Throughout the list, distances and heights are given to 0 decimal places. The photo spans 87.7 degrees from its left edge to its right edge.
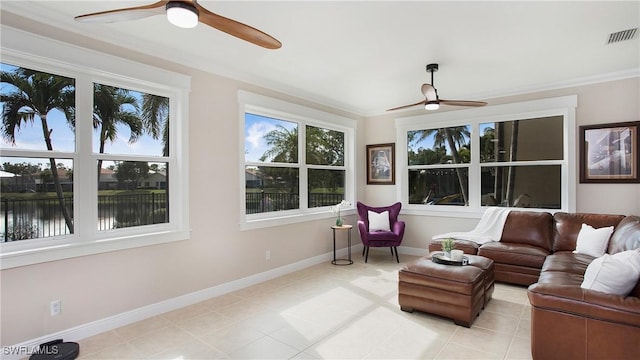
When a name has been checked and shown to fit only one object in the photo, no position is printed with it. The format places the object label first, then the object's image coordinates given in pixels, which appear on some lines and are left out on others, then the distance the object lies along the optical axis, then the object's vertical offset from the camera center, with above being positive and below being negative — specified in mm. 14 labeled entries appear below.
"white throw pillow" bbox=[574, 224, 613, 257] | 3801 -717
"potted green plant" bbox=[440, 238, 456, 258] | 3518 -714
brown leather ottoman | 3014 -1044
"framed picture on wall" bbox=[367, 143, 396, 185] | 6262 +295
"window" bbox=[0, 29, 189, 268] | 2652 +230
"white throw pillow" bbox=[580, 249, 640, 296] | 2188 -634
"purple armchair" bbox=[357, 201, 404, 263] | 5297 -847
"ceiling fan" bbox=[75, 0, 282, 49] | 1828 +958
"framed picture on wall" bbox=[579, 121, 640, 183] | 4207 +346
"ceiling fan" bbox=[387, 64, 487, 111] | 3768 +964
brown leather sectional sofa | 2104 -903
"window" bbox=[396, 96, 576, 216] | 4758 +345
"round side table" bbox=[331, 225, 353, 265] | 5242 -1169
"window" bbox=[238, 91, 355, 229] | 4480 +290
